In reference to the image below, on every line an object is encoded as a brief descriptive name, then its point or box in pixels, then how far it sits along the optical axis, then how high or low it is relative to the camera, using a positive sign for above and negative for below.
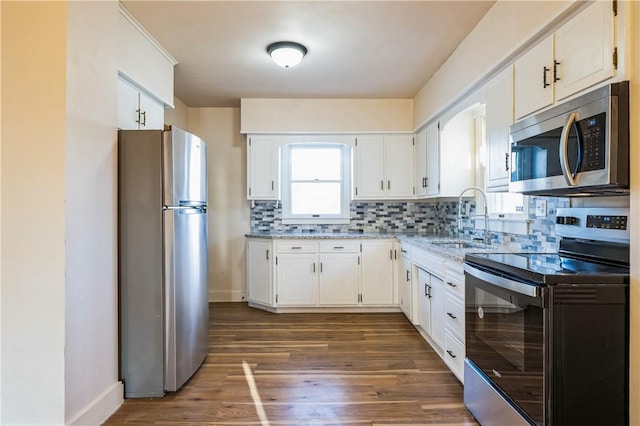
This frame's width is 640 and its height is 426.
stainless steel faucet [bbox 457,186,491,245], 2.91 -0.14
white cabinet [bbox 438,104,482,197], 3.45 +0.55
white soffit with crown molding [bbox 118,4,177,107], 2.40 +1.14
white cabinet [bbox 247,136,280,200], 4.31 +0.57
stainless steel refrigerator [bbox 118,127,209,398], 2.23 -0.29
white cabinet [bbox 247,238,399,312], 4.00 -0.70
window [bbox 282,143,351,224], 4.57 +0.36
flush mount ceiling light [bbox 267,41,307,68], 2.82 +1.27
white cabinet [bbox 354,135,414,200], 4.31 +0.56
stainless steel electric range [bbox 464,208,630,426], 1.37 -0.48
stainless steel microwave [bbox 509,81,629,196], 1.35 +0.28
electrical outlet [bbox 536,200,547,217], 2.24 +0.02
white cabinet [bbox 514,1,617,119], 1.46 +0.71
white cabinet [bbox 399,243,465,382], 2.34 -0.71
